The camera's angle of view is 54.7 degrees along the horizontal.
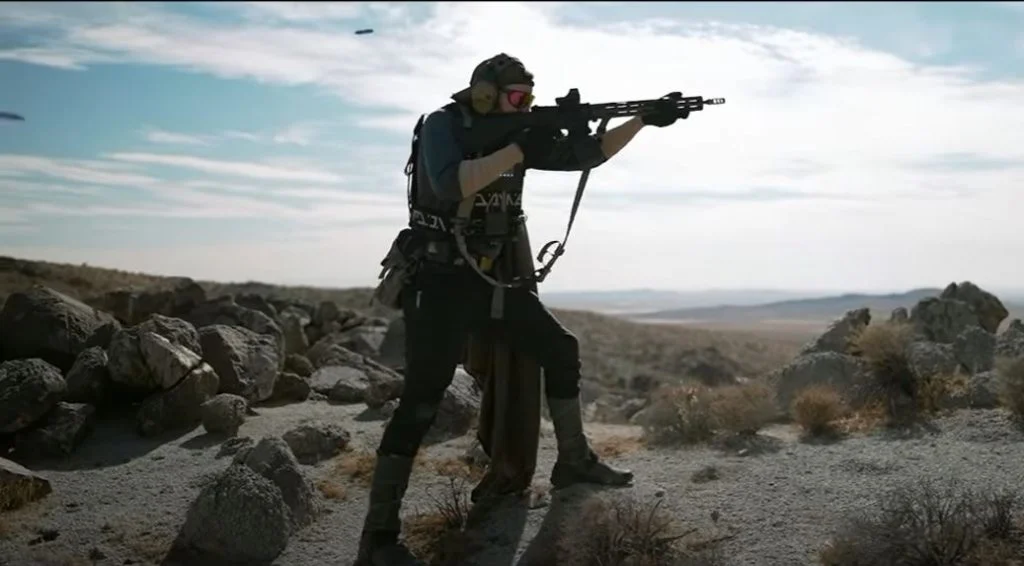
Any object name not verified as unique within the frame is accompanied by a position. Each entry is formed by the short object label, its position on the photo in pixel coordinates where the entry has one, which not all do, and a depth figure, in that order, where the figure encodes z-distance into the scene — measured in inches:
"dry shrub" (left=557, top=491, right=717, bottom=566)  209.8
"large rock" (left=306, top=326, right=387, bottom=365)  563.5
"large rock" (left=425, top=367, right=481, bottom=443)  338.0
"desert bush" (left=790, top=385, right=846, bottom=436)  322.3
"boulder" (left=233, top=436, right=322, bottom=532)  252.2
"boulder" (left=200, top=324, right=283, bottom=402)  359.9
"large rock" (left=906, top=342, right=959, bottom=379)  360.2
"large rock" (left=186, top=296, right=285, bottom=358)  433.4
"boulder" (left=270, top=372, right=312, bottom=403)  388.5
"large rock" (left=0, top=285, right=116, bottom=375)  347.6
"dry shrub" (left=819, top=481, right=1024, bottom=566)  194.5
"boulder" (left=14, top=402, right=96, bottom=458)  299.9
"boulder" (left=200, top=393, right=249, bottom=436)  325.1
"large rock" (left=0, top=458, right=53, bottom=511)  254.7
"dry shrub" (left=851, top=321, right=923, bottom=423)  336.8
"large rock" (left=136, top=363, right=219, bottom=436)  325.1
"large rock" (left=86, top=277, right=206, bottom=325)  485.4
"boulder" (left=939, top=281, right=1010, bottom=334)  467.5
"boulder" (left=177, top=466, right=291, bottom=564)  232.2
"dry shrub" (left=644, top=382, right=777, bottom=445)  324.8
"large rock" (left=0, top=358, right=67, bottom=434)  299.6
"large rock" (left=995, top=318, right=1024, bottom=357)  369.4
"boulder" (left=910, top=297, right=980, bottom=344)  444.5
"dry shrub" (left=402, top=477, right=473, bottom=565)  229.0
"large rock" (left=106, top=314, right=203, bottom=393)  332.2
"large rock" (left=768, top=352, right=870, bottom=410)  381.1
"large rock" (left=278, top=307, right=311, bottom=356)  512.7
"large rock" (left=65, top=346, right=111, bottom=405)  330.3
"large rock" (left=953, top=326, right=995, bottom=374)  386.4
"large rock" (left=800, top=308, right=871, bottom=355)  430.6
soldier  222.8
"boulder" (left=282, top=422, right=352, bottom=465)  303.0
